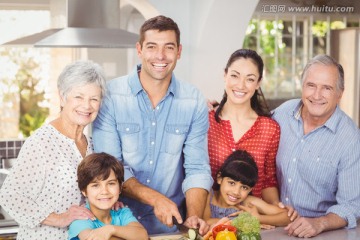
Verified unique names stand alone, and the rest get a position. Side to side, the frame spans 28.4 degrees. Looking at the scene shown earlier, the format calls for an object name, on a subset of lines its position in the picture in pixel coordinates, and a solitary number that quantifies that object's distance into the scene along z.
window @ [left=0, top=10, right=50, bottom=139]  8.68
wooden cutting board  2.77
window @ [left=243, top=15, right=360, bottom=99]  9.36
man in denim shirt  2.98
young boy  2.60
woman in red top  3.22
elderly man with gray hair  3.17
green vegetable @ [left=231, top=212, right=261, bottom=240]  2.52
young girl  3.07
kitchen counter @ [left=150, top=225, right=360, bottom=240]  2.93
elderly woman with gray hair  2.64
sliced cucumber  2.55
